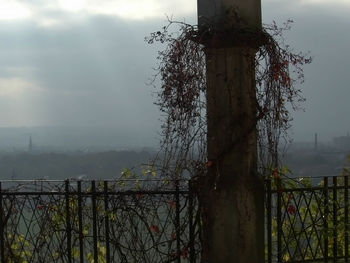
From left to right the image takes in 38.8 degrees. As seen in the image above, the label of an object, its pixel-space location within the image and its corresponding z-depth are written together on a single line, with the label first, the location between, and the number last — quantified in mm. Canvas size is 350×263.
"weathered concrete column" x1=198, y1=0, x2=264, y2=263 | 4574
